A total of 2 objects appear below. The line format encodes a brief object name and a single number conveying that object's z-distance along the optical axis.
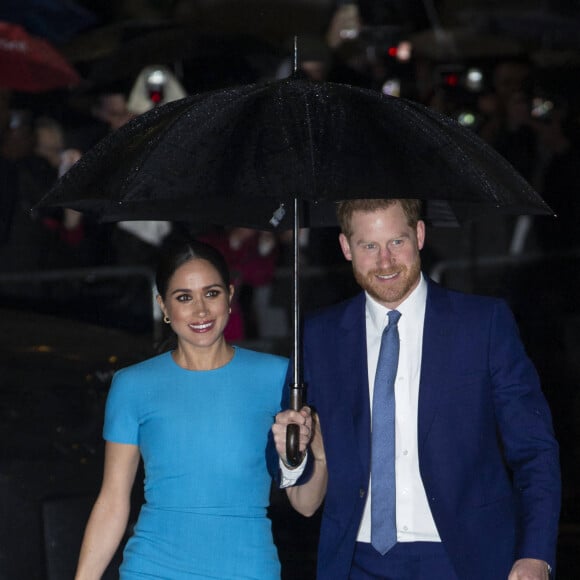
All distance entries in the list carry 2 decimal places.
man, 9.20
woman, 9.77
